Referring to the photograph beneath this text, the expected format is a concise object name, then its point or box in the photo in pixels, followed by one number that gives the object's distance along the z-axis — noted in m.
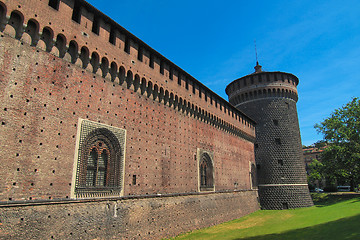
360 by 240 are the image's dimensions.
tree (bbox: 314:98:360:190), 26.12
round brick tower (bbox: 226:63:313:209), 24.30
